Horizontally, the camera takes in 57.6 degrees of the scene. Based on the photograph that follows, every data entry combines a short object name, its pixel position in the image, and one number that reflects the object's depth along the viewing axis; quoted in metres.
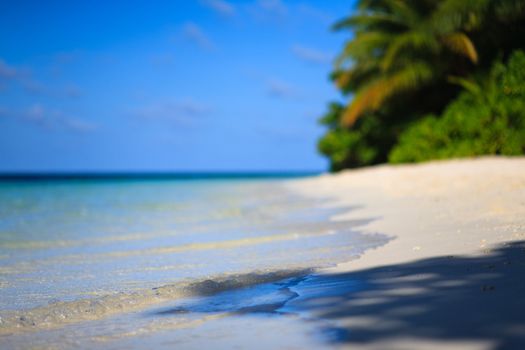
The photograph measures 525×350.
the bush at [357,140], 23.72
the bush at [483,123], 12.28
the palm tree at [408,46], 14.85
